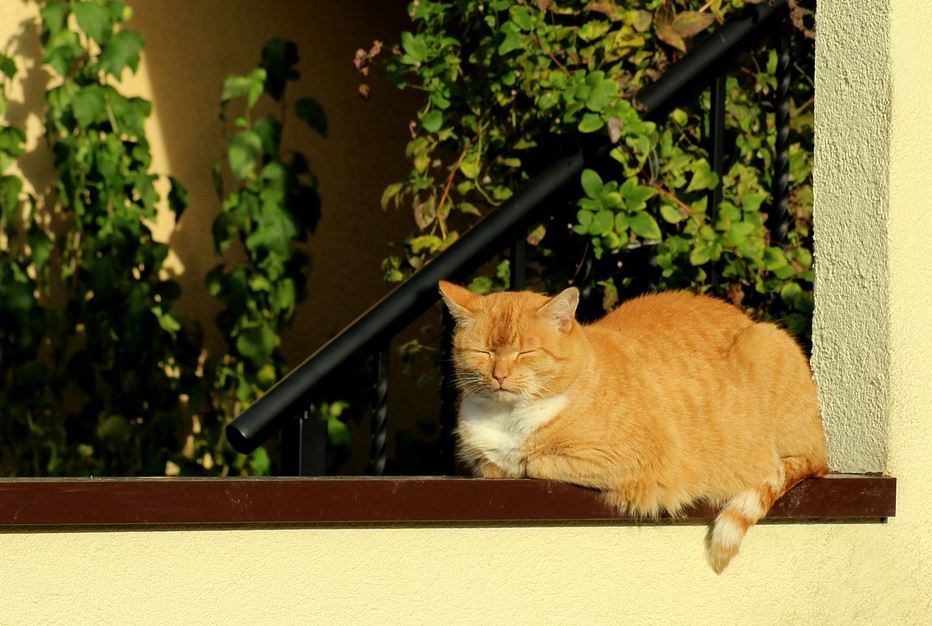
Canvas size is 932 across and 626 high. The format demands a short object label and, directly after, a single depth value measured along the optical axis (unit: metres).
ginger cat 6.02
